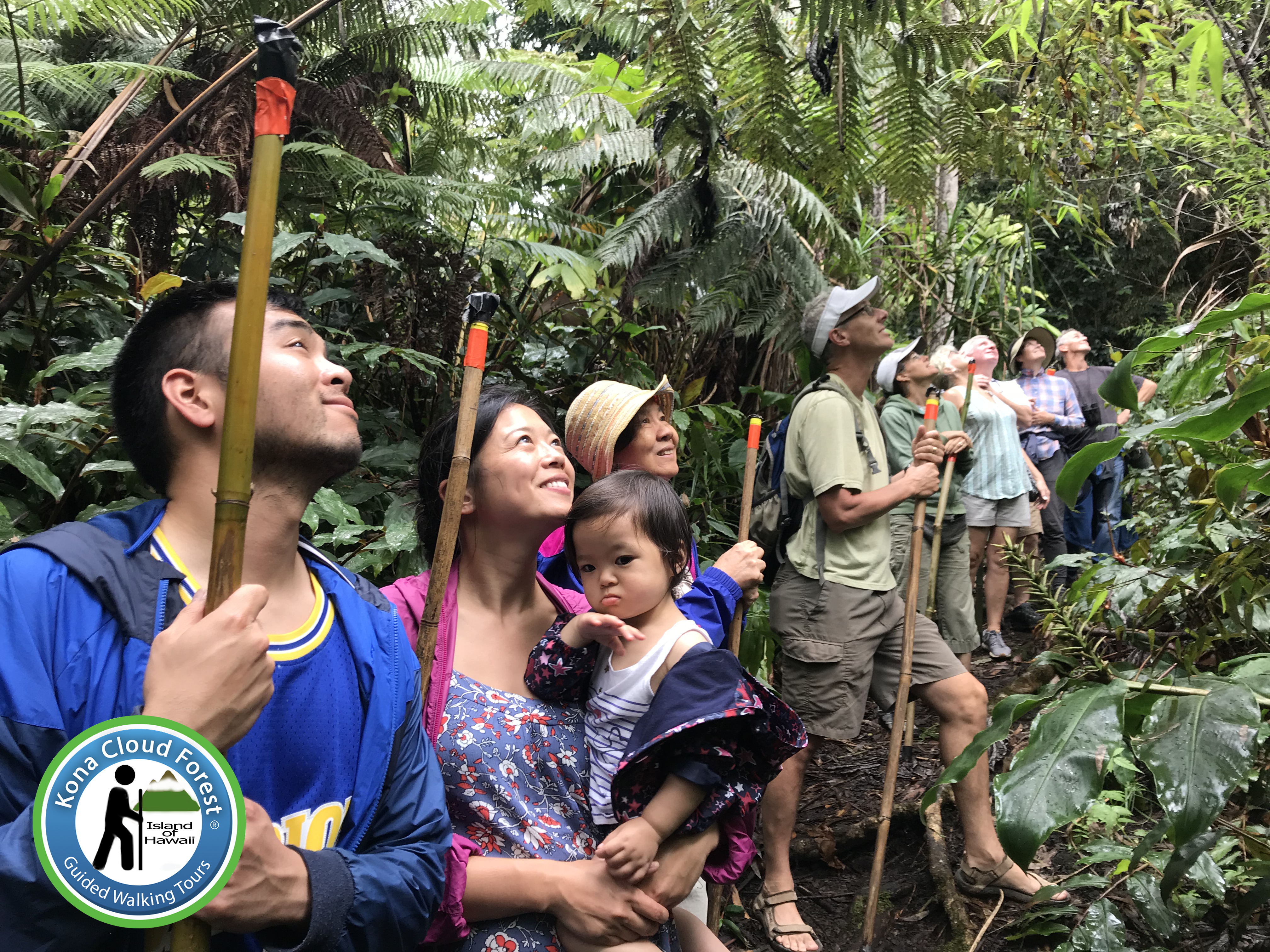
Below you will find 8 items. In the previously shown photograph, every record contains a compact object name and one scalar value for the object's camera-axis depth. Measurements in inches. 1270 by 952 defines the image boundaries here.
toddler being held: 66.5
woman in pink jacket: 64.8
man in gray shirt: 260.7
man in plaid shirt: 257.4
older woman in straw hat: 93.4
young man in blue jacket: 39.5
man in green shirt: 130.7
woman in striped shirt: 224.1
